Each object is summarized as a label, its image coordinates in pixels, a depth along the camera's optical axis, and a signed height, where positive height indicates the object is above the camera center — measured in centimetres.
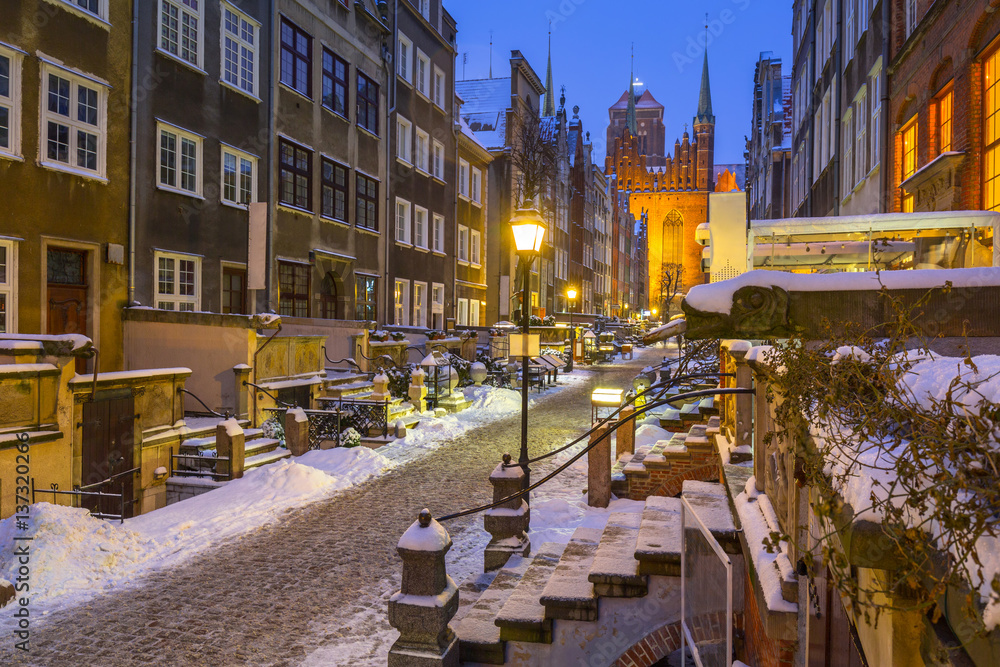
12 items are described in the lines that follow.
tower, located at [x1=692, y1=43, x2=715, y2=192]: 9181 +2679
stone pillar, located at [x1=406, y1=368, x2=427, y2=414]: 1803 -172
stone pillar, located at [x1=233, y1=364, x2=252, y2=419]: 1317 -131
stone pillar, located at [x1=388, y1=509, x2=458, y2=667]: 547 -230
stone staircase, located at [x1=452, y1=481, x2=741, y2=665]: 580 -252
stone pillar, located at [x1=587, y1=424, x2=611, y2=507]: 970 -216
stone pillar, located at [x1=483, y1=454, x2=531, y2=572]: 792 -239
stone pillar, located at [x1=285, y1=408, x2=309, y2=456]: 1293 -207
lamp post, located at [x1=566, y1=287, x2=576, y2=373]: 3606 -27
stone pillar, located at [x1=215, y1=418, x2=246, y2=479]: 1095 -196
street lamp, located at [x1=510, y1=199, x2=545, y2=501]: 885 +124
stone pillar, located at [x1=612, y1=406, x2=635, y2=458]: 1245 -206
